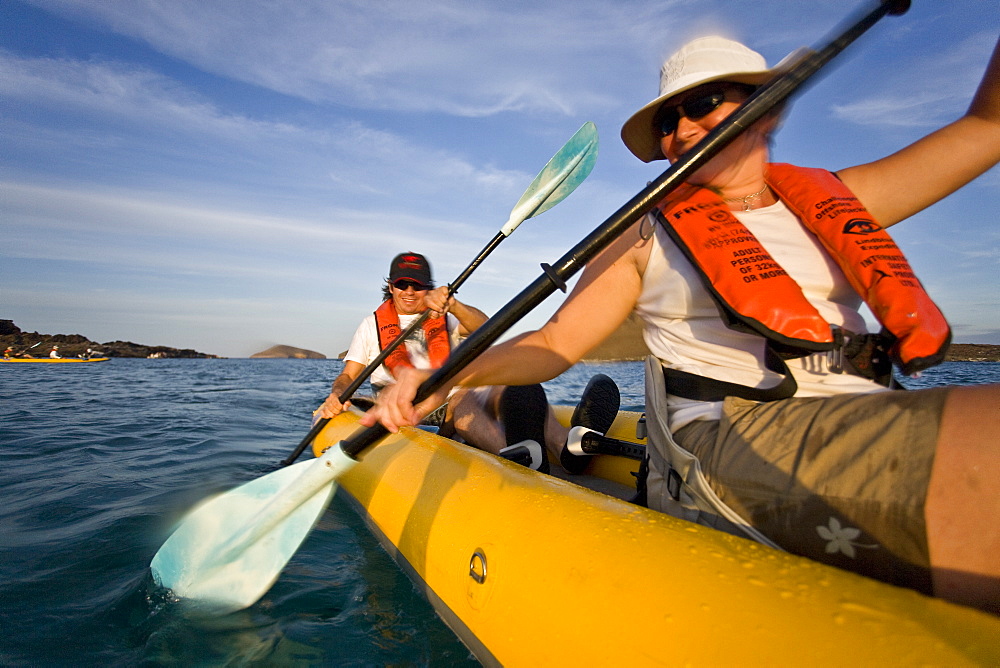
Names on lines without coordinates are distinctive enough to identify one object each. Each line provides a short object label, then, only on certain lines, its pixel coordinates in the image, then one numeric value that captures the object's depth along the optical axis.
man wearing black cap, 3.52
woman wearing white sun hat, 0.97
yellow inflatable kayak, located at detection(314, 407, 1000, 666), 0.86
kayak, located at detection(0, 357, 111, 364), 22.86
